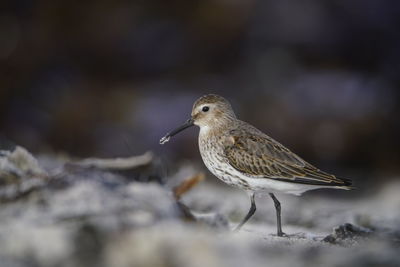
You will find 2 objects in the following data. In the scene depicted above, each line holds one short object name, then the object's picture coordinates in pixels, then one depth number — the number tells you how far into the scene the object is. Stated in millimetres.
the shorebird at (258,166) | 8969
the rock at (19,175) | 6848
